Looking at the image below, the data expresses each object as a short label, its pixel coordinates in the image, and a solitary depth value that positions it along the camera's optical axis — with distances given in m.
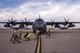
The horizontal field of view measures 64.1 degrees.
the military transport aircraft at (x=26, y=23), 24.45
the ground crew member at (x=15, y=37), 7.68
